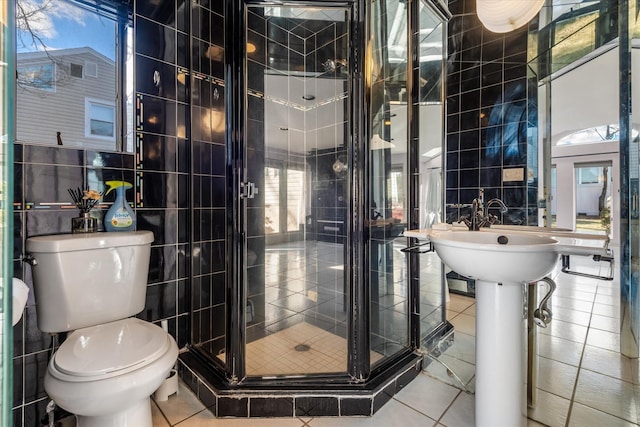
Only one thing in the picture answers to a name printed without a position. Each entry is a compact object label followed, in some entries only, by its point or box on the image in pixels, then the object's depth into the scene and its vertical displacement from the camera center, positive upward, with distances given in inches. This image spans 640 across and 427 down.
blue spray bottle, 58.3 -0.2
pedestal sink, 42.4 -20.2
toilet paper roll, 32.9 -10.1
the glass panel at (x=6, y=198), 19.0 +1.1
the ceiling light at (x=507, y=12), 50.4 +36.6
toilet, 39.5 -21.2
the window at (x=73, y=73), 51.3 +27.9
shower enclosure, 59.7 +4.3
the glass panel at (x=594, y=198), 47.5 +1.8
